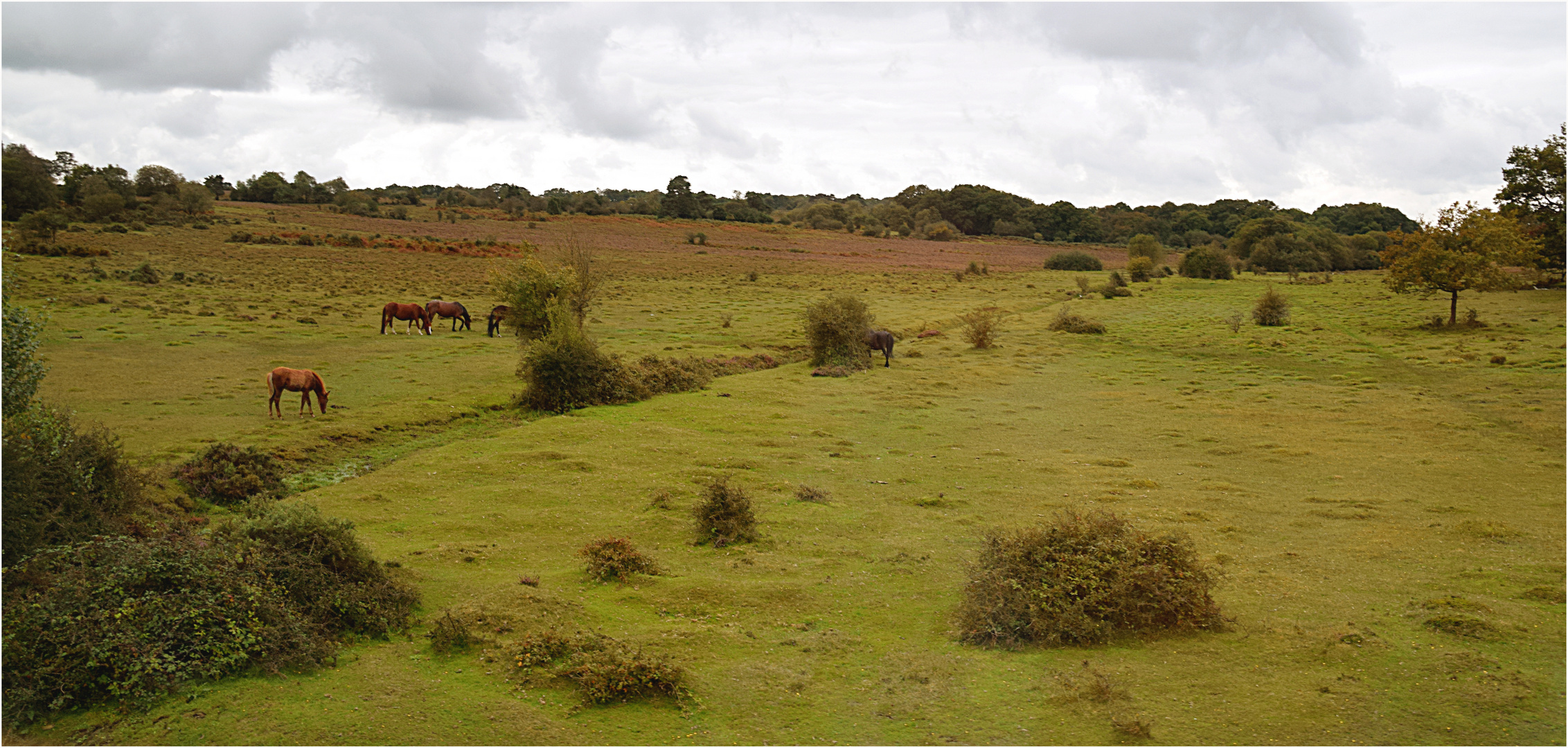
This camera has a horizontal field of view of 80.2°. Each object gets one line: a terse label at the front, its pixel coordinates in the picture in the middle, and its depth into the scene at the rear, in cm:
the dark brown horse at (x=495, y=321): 3397
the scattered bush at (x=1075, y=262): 8625
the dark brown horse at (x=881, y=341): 3322
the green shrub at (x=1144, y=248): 8750
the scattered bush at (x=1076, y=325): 4359
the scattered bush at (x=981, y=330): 3822
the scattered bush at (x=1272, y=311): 4453
